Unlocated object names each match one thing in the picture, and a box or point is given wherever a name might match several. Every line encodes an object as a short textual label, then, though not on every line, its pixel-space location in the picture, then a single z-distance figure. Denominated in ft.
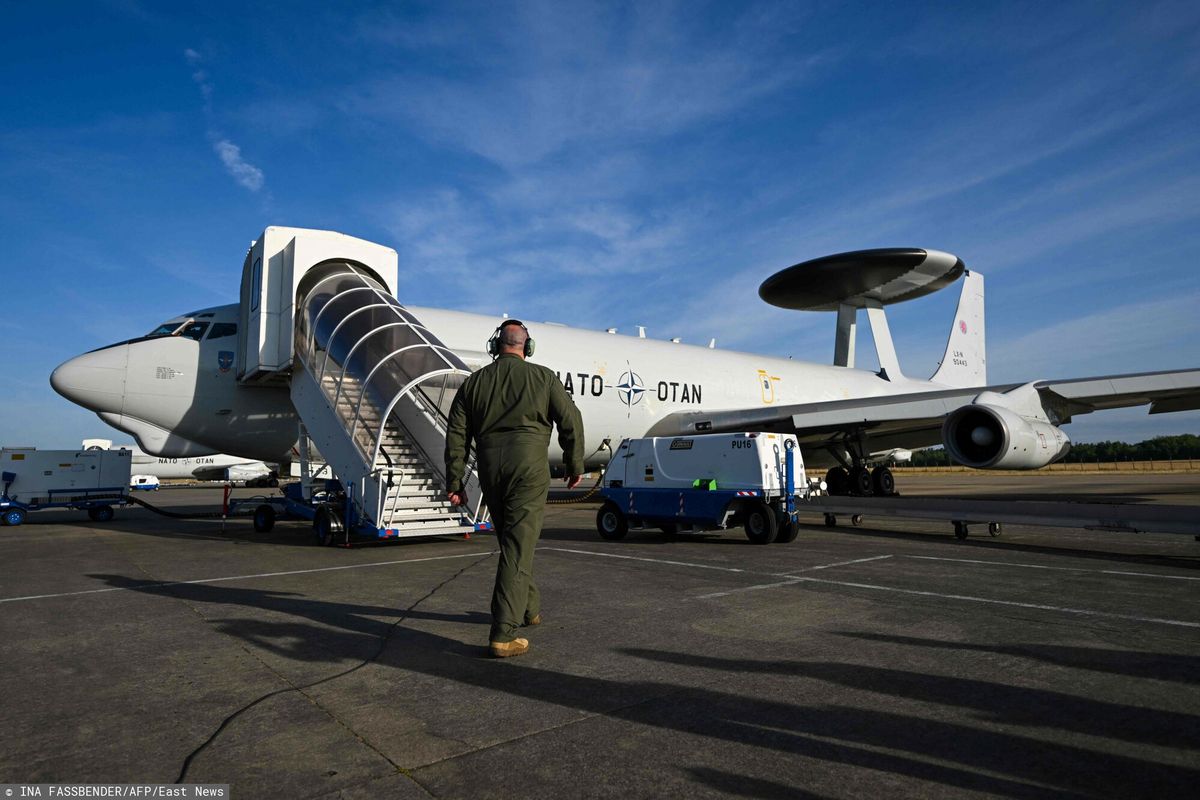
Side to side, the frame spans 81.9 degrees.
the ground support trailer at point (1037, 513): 28.55
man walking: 14.30
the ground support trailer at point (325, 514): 32.89
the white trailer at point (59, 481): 57.21
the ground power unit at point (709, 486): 33.86
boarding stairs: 32.60
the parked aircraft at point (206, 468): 169.48
